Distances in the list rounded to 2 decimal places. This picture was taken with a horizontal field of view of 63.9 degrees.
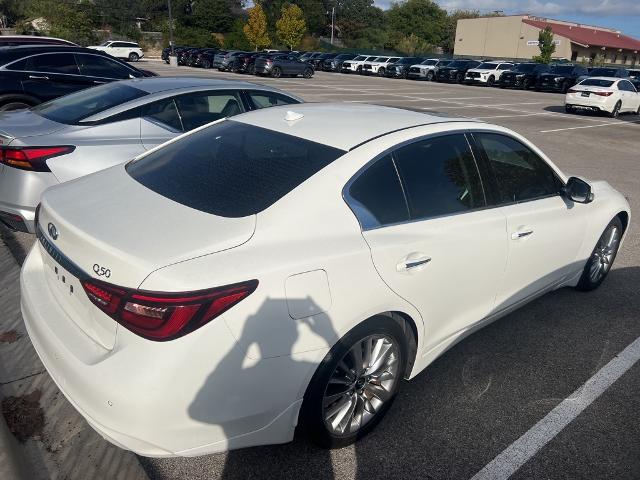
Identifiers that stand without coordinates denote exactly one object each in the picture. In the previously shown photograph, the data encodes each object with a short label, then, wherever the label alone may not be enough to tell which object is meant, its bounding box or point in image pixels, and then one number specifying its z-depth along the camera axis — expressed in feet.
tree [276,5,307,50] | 182.13
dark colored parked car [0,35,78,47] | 41.61
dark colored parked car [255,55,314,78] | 102.58
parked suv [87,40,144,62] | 131.52
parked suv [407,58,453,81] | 115.55
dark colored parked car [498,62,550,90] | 98.94
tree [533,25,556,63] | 144.21
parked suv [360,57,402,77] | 125.80
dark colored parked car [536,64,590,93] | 94.43
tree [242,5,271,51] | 175.01
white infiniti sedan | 6.42
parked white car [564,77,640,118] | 62.03
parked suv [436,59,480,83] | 110.83
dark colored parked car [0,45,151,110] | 27.53
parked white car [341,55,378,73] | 129.90
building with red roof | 201.57
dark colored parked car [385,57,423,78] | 120.47
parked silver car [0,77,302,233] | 13.29
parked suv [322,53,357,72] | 136.77
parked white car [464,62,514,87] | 104.94
